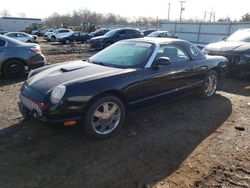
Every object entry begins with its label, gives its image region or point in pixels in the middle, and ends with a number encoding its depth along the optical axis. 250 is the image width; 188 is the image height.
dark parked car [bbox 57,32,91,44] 25.50
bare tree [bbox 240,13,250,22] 43.66
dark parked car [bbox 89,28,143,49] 17.41
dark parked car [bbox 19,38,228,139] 3.41
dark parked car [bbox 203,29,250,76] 7.52
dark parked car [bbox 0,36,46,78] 7.64
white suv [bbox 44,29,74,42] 29.25
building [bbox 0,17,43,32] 45.44
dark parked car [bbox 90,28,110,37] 26.95
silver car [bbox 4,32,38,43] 22.81
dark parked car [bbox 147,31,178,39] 18.25
